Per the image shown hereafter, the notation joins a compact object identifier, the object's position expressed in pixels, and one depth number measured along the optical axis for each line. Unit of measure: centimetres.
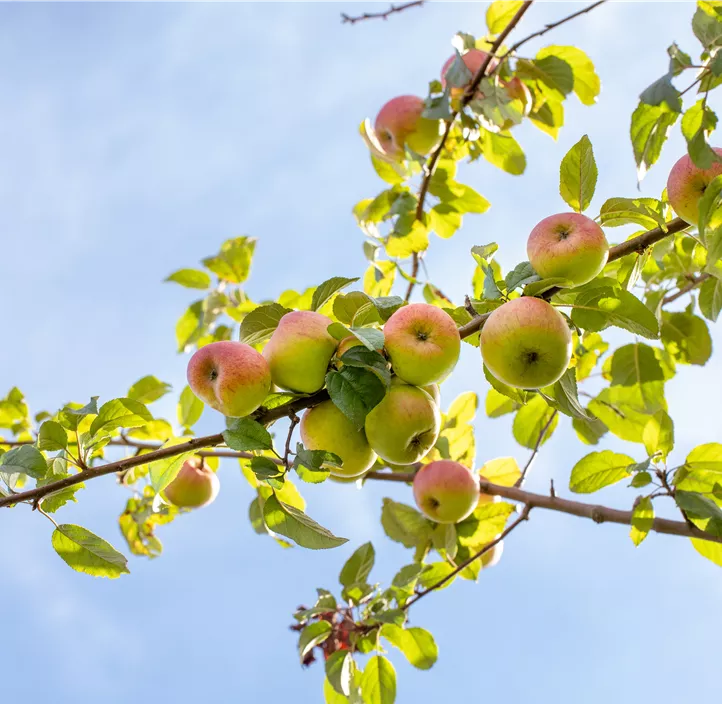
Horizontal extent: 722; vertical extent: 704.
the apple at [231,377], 265
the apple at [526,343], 264
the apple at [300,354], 266
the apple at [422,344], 265
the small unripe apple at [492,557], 332
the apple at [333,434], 267
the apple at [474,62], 333
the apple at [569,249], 267
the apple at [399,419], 267
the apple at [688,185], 272
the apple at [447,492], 308
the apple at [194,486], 330
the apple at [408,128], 357
